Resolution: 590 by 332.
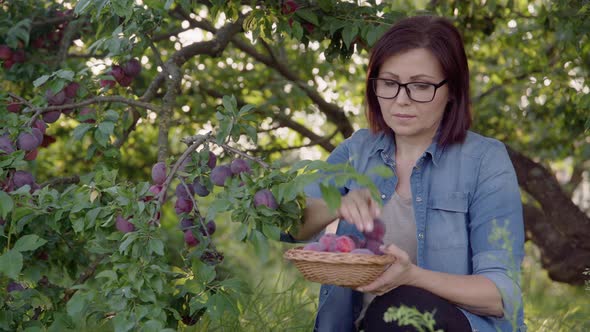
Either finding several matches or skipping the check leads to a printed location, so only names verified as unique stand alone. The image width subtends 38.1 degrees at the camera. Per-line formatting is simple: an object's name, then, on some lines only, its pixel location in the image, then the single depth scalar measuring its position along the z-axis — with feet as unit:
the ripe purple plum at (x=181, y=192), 6.89
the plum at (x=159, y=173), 6.85
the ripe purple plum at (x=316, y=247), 6.18
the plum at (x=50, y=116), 8.17
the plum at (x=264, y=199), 6.08
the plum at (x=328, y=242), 6.22
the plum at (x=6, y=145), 7.20
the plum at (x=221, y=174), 6.54
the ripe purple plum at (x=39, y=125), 7.76
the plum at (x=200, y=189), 6.87
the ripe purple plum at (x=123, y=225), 6.56
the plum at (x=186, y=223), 6.91
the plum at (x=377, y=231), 6.55
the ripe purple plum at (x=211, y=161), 7.00
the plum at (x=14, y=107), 8.07
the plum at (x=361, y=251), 6.07
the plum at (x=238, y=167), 6.56
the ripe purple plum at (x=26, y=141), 7.32
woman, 6.77
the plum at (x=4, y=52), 9.83
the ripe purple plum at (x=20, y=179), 7.28
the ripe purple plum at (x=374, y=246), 6.42
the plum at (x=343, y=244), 6.22
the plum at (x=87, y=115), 7.85
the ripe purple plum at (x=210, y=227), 7.12
